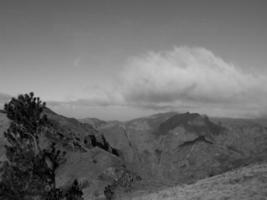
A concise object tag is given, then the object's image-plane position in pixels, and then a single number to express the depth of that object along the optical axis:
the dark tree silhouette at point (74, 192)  27.26
